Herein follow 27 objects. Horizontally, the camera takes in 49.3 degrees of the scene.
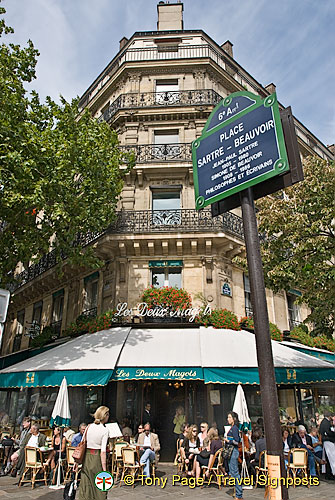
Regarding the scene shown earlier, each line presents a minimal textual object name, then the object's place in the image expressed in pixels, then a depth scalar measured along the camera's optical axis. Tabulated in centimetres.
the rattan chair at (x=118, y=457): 889
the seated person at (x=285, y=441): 863
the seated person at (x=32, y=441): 885
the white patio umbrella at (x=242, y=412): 871
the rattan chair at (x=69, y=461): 822
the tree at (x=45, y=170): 1004
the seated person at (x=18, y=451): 912
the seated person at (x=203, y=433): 888
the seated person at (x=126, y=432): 1012
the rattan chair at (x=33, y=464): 832
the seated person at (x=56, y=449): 854
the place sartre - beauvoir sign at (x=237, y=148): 468
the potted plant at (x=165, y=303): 1188
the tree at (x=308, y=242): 916
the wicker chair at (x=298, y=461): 830
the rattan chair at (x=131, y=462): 838
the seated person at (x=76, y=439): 834
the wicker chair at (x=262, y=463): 782
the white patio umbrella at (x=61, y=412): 878
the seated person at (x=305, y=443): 875
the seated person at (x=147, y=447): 847
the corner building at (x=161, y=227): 1254
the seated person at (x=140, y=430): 943
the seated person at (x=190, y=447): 856
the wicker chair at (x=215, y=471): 808
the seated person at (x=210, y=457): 807
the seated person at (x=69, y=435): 892
